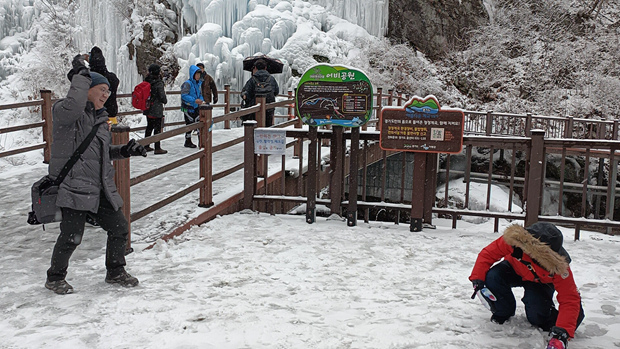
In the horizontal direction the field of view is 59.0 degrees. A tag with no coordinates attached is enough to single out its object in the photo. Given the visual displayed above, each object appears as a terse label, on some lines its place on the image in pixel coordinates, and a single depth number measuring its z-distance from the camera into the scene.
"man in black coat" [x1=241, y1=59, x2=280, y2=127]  12.38
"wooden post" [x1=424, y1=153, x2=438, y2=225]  7.21
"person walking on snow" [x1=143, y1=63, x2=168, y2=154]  10.71
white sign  7.59
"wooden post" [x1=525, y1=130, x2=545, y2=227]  6.87
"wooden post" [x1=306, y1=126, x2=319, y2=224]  7.52
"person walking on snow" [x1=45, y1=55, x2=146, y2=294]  4.40
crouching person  3.81
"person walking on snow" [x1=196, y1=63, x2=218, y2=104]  13.09
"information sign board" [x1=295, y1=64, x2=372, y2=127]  7.27
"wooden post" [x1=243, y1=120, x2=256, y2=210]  7.71
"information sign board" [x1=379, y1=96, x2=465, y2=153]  7.03
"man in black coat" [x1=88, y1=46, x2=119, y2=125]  9.16
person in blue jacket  11.73
